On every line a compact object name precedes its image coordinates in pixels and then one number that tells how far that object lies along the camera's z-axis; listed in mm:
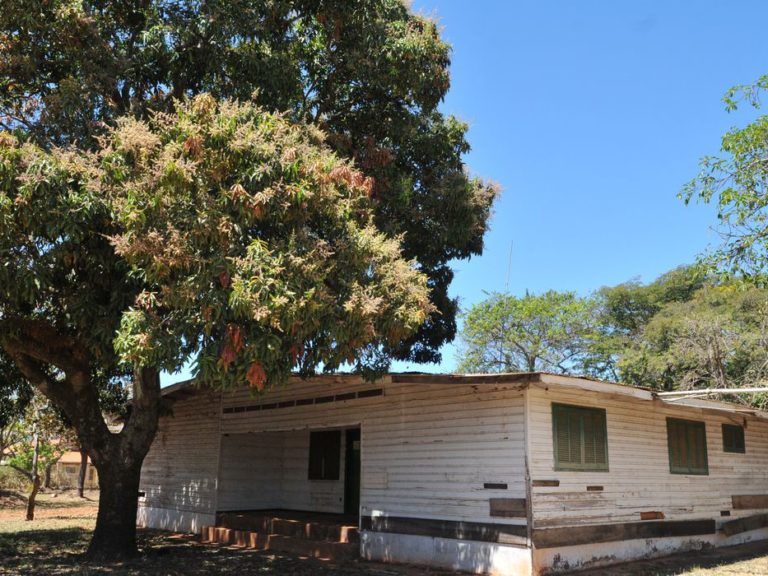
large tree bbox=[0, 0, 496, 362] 10852
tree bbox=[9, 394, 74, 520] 22781
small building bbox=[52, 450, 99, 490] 37062
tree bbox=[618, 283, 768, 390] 24062
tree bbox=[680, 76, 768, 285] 11422
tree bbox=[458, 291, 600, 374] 34438
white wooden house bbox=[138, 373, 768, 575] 10586
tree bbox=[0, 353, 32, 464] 15141
